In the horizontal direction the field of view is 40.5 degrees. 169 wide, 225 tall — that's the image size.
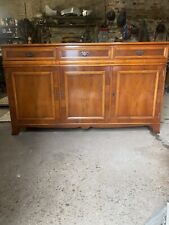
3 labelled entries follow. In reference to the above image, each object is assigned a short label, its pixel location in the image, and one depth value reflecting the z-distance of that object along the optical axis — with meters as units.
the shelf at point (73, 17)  4.41
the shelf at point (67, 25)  4.52
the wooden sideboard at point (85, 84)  2.25
